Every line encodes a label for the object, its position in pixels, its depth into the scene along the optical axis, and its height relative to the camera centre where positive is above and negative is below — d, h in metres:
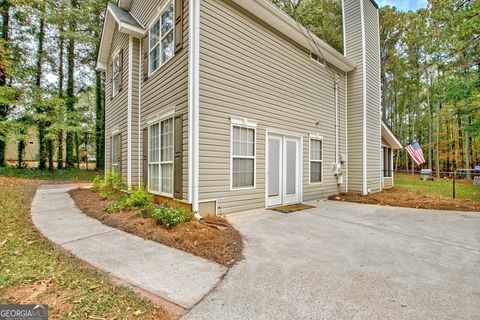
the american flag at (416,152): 9.52 +0.49
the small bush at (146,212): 5.00 -1.01
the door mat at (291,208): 6.49 -1.24
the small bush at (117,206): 5.52 -0.99
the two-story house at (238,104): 5.32 +1.75
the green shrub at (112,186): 7.35 -0.70
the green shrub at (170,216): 4.35 -0.97
